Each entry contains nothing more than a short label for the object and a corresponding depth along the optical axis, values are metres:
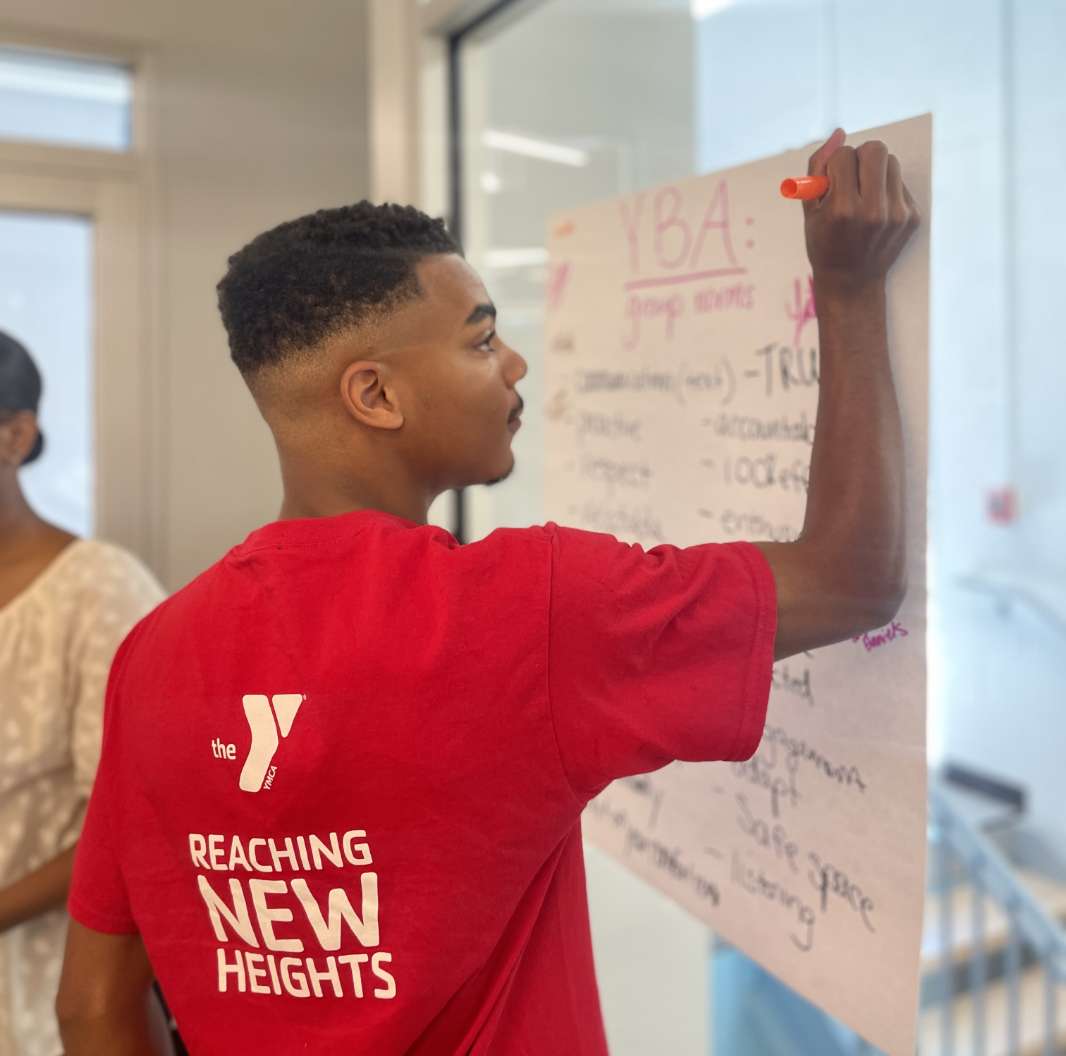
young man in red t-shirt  0.65
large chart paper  0.87
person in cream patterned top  1.10
